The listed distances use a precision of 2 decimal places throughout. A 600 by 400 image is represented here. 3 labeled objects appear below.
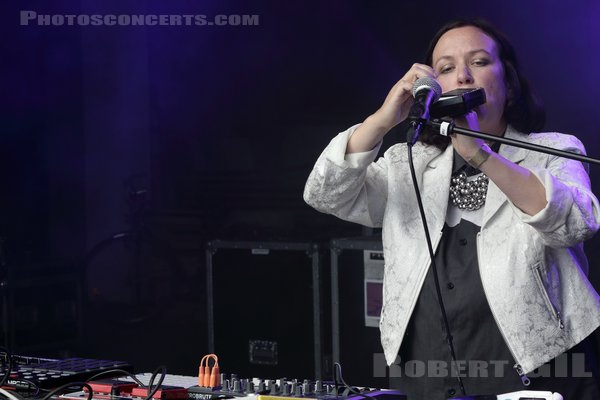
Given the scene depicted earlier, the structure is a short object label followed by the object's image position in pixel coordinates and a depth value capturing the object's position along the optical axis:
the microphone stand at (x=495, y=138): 3.44
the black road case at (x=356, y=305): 9.00
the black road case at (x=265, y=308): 9.61
